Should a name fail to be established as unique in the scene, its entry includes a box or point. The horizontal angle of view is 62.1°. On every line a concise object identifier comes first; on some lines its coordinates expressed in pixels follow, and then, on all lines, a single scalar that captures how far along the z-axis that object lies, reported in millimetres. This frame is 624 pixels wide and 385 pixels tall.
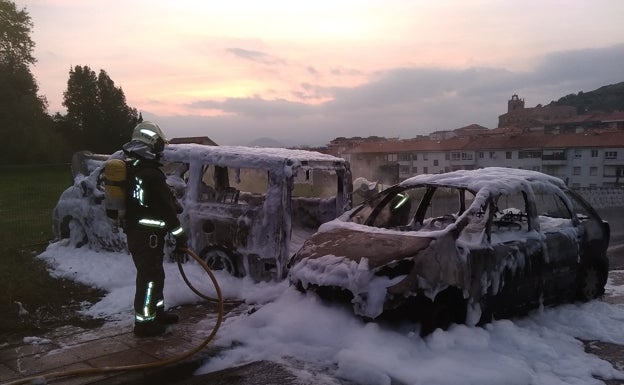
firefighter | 5230
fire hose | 4191
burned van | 6852
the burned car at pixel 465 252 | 4938
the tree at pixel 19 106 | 40188
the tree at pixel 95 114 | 47469
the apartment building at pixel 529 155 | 65938
